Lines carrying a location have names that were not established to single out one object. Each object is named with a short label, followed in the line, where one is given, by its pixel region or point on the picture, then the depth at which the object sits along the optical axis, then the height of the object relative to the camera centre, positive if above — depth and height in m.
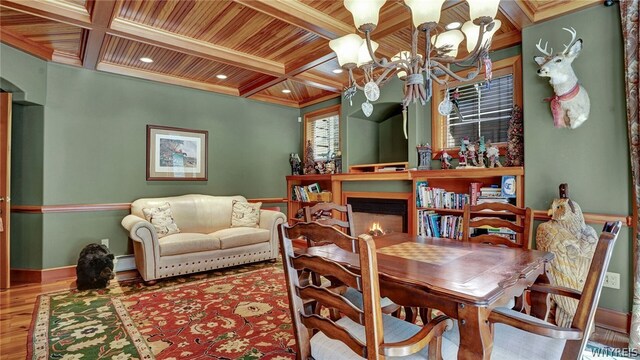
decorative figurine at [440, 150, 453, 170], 3.49 +0.26
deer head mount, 2.46 +0.78
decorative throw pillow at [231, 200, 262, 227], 4.50 -0.43
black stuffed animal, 3.35 -0.88
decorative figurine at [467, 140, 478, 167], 3.23 +0.30
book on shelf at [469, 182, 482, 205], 3.19 -0.09
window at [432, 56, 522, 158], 3.16 +0.78
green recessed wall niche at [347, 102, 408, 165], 4.82 +0.73
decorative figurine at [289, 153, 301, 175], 5.60 +0.37
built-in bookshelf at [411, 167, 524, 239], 2.94 -0.11
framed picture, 4.40 +0.46
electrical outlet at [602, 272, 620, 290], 2.40 -0.74
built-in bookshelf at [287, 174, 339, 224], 4.98 -0.12
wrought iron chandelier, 1.63 +0.83
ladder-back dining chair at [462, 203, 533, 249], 2.08 -0.28
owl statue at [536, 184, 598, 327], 2.35 -0.49
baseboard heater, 4.05 -0.99
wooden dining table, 1.14 -0.40
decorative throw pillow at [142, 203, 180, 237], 3.82 -0.41
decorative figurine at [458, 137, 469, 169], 3.29 +0.30
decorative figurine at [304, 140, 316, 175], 5.40 +0.37
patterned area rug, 2.13 -1.09
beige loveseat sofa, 3.48 -0.64
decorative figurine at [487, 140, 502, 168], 3.06 +0.27
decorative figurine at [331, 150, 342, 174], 4.96 +0.36
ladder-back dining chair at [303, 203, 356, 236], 2.29 -0.21
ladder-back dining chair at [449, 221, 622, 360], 1.09 -0.51
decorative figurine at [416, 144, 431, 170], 3.67 +0.31
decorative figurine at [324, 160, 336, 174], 5.08 +0.27
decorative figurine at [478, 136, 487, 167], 3.18 +0.32
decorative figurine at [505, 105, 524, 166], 2.95 +0.41
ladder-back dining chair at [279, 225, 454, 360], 1.02 -0.51
